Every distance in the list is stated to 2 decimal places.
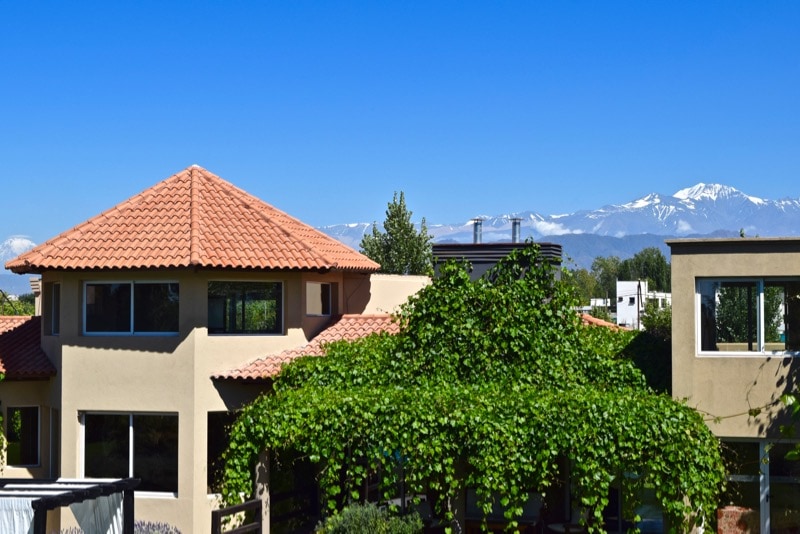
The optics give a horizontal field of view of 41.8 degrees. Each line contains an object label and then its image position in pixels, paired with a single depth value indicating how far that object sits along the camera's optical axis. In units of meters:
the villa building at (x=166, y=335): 21.66
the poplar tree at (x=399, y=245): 54.25
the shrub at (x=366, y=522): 18.88
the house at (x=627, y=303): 107.75
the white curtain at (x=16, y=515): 17.03
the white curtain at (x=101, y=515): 18.66
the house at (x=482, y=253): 23.50
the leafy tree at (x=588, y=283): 143.38
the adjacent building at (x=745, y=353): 18.86
